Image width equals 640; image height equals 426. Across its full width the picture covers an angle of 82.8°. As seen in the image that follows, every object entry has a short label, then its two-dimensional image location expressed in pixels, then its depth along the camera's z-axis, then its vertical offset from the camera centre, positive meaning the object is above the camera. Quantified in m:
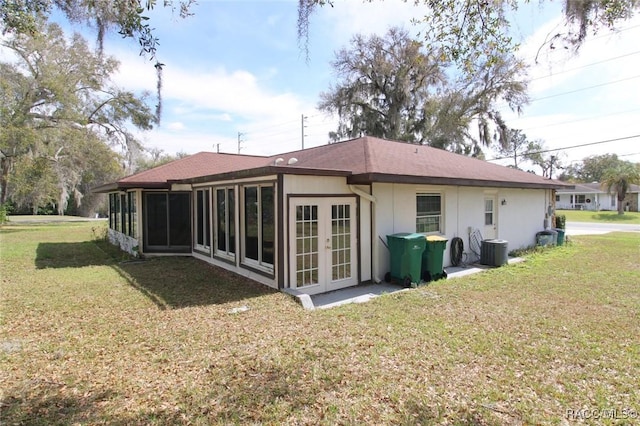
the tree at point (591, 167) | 62.59 +6.75
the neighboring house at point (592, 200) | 41.94 +0.66
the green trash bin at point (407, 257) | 7.62 -1.07
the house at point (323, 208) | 6.97 -0.01
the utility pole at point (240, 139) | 50.44 +9.81
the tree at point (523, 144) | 55.69 +9.55
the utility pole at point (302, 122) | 37.38 +8.86
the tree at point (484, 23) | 4.06 +2.24
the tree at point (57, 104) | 18.95 +6.26
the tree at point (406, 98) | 23.92 +7.43
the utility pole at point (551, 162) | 60.66 +7.27
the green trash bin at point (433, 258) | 8.05 -1.15
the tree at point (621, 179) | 31.66 +2.26
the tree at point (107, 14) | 3.73 +2.09
